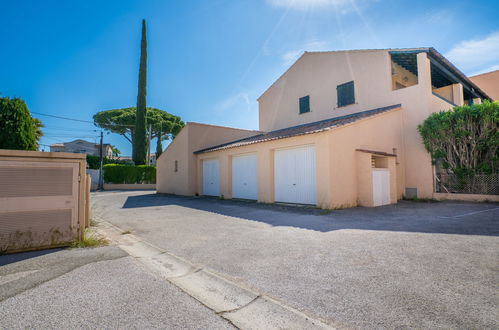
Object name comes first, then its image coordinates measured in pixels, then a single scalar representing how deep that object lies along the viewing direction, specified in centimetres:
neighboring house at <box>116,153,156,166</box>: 5804
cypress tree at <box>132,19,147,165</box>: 2777
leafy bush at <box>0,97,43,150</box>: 764
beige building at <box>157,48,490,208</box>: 972
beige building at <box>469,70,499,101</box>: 1912
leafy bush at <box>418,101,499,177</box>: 1027
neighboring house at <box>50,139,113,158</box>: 4994
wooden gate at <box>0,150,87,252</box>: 395
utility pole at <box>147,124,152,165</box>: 3239
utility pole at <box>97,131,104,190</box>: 2544
